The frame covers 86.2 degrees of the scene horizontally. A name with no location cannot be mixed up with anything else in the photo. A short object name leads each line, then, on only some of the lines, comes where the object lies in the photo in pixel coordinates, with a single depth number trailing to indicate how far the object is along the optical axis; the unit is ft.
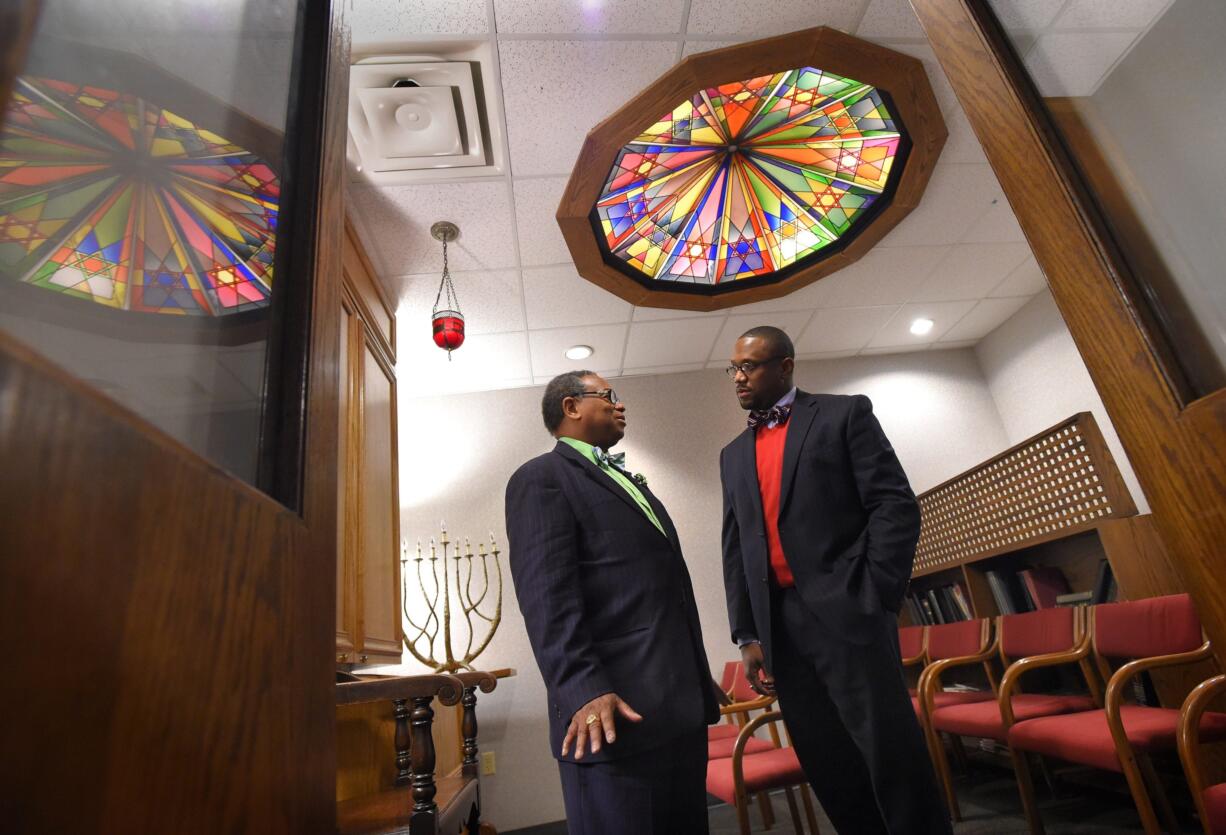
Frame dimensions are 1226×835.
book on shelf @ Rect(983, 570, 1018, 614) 11.90
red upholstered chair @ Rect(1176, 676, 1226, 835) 4.90
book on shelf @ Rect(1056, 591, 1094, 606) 10.68
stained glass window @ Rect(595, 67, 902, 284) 9.40
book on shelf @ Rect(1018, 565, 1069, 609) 11.43
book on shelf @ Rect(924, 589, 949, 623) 13.24
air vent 7.57
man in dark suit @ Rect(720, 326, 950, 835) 4.49
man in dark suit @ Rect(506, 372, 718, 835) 3.74
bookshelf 9.46
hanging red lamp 9.98
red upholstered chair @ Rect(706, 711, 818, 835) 7.06
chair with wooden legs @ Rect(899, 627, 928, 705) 11.58
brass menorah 13.28
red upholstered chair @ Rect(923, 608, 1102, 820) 7.87
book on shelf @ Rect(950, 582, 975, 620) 12.57
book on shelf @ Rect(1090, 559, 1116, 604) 10.15
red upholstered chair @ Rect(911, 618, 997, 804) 9.31
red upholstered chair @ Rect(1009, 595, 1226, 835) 5.99
